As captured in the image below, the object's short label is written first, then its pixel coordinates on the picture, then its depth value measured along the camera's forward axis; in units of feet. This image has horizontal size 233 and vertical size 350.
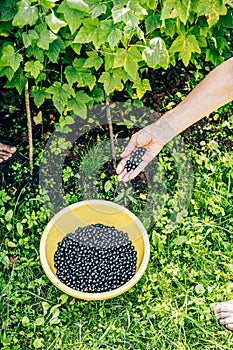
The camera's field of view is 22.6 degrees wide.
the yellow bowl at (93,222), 8.60
